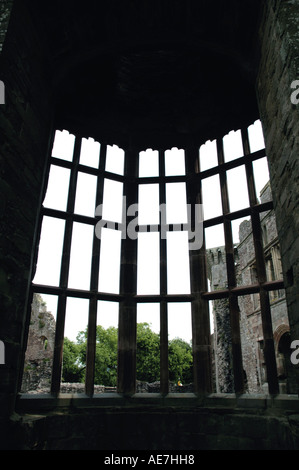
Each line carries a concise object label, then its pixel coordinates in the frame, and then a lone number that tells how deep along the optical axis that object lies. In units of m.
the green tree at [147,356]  25.98
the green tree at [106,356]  26.36
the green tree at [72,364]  27.17
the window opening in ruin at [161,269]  4.59
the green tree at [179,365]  28.59
